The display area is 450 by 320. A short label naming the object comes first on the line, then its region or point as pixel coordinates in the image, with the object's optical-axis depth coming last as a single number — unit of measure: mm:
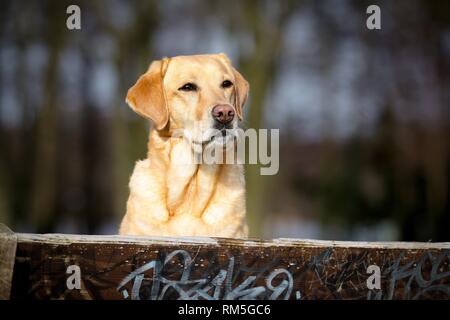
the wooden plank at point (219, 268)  2582
